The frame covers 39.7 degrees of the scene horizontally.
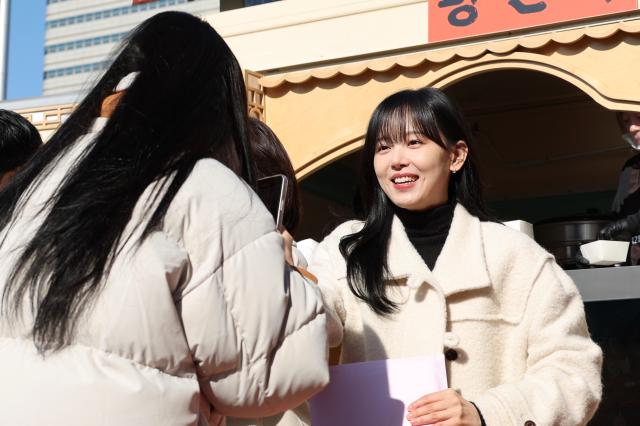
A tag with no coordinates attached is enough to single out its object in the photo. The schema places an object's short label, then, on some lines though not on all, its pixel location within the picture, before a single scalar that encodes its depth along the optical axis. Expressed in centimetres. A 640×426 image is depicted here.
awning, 519
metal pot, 550
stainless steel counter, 412
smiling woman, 189
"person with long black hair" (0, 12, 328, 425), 133
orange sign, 546
